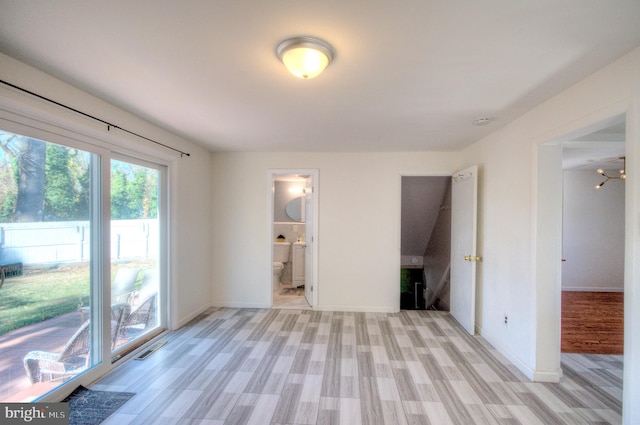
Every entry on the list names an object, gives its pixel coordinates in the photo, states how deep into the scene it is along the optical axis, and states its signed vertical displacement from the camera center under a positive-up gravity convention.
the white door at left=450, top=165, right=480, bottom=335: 3.08 -0.45
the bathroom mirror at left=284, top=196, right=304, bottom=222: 5.57 +0.03
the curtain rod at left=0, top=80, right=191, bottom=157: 1.60 +0.72
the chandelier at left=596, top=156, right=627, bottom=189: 4.59 +0.62
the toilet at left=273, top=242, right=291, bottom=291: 5.32 -0.85
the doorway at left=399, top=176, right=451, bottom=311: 4.55 -0.61
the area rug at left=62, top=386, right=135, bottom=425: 1.77 -1.41
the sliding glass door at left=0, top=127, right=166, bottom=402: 1.69 -0.40
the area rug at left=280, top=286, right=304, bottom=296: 4.77 -1.50
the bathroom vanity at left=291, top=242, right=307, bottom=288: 5.16 -1.08
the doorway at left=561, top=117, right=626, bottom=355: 4.92 -0.39
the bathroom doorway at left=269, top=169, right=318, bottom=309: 3.95 -0.55
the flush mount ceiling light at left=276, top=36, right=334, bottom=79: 1.37 +0.85
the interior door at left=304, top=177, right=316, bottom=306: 4.00 -0.49
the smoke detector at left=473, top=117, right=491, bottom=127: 2.48 +0.87
